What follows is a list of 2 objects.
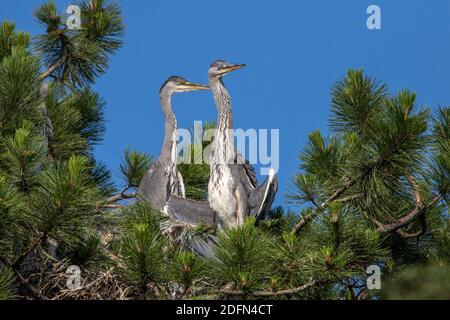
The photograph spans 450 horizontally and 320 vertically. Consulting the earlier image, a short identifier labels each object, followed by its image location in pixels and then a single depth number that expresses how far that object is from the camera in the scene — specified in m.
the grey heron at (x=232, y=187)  10.51
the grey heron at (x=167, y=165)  11.29
